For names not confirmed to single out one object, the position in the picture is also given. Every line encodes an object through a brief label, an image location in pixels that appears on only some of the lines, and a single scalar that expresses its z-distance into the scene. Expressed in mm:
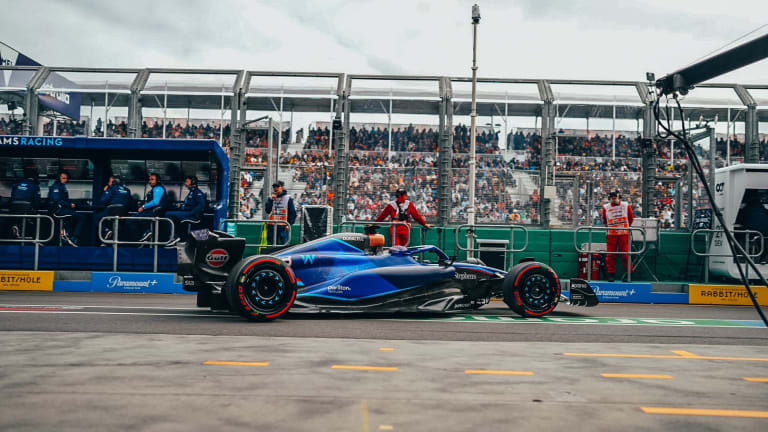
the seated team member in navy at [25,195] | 14609
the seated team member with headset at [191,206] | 14508
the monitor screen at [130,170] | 15367
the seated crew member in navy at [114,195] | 14336
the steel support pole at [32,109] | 19328
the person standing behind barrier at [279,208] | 15180
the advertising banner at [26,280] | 13320
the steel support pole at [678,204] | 17000
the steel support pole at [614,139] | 19703
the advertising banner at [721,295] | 13469
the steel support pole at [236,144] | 18266
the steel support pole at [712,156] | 14633
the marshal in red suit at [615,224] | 14547
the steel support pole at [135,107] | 19266
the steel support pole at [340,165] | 17969
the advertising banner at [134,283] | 13398
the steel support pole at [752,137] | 19078
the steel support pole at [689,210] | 16330
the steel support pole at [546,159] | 17734
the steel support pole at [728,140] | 19547
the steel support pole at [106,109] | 20188
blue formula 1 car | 7430
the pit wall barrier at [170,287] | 13375
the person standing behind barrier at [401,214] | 14375
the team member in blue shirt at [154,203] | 14516
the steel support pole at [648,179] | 18281
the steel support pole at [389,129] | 19012
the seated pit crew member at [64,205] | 14672
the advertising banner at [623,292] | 13484
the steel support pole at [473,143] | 16578
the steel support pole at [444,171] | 17891
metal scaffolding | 18297
